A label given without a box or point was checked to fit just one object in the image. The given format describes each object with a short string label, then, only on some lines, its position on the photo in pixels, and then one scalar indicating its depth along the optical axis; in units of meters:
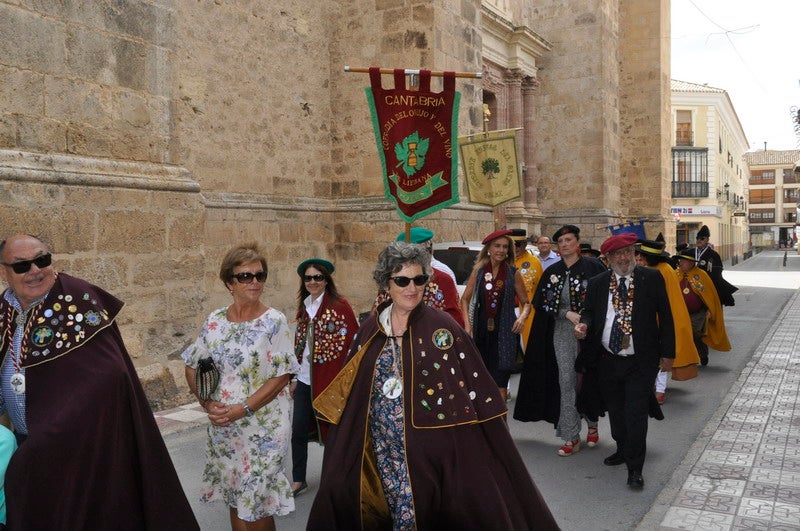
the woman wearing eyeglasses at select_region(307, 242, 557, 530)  3.01
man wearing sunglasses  2.90
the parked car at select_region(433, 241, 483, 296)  9.89
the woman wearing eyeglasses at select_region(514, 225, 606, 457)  5.81
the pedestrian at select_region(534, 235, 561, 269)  9.34
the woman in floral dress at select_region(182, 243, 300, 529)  3.42
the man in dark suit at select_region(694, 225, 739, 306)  10.77
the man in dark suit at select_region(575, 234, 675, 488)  5.03
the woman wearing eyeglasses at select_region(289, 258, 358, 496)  4.84
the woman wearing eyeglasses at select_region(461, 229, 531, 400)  6.24
